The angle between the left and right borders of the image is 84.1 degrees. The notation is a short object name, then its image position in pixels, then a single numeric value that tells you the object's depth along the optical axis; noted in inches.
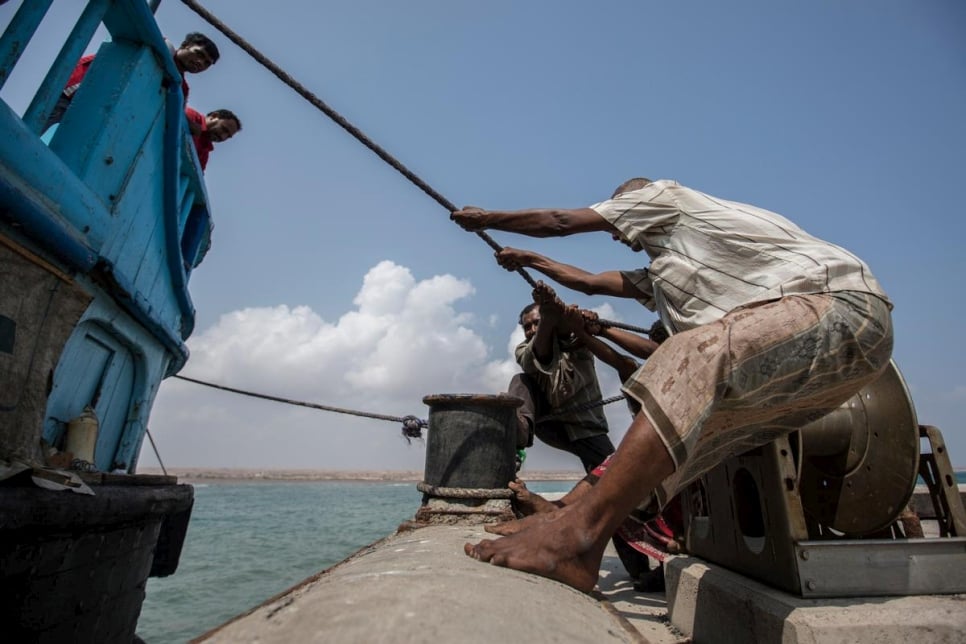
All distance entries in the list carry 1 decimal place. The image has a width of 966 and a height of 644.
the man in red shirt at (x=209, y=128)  203.9
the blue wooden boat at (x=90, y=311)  90.4
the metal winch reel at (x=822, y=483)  79.0
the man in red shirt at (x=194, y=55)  176.2
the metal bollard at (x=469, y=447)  112.0
